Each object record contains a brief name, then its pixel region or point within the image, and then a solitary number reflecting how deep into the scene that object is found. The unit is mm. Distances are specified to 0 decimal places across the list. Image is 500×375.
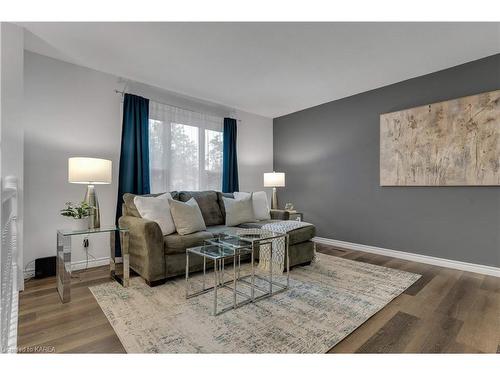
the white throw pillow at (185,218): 2760
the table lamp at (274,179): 4355
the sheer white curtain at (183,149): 3615
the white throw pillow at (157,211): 2695
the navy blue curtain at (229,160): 4363
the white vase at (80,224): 2982
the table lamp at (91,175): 2492
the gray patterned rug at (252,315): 1579
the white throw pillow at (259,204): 3734
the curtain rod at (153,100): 3292
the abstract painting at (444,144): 2766
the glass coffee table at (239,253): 2119
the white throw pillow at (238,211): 3475
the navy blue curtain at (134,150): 3273
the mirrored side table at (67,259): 2150
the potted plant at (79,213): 2615
